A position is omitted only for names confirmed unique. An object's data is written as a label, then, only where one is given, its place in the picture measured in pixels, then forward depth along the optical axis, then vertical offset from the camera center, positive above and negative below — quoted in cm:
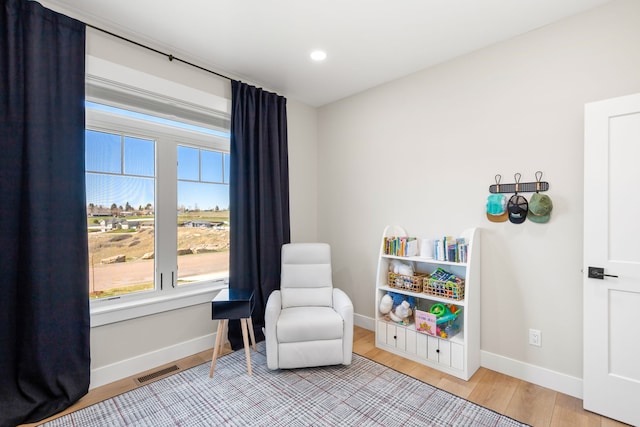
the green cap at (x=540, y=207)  216 +3
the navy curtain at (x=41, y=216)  184 -3
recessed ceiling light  259 +134
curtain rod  222 +130
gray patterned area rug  187 -128
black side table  237 -79
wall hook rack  223 +19
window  237 +2
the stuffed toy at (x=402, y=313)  271 -91
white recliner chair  236 -96
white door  179 -29
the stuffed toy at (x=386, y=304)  281 -86
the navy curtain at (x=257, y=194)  294 +18
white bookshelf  234 -100
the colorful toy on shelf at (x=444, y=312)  245 -83
